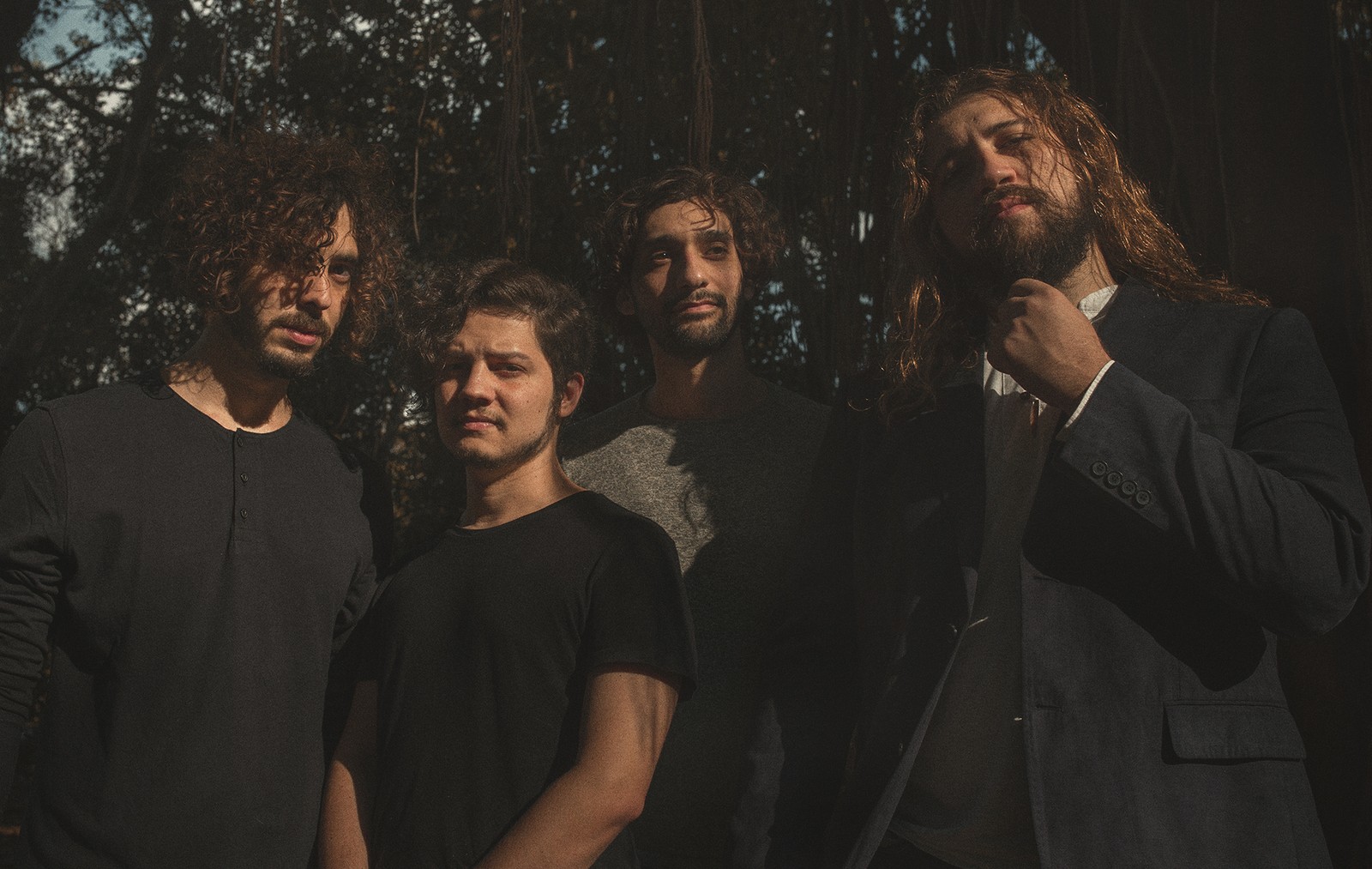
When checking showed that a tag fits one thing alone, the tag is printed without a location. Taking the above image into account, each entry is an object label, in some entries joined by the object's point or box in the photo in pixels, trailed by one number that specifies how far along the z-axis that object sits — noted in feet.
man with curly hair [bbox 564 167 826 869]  6.42
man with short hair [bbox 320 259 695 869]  5.17
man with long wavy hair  4.36
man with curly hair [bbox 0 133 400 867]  5.51
